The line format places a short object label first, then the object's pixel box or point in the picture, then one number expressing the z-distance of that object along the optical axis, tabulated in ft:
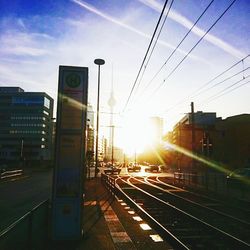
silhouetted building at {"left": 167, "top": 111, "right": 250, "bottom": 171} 175.94
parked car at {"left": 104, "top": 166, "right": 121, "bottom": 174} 131.41
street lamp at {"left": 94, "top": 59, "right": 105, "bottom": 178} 76.78
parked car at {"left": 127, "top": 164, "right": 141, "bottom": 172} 181.71
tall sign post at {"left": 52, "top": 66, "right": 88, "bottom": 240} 19.17
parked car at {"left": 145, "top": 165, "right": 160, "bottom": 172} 176.55
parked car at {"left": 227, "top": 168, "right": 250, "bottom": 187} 52.73
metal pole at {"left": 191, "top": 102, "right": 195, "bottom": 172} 64.48
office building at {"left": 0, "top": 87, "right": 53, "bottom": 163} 293.89
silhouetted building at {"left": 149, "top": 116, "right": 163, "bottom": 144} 373.95
